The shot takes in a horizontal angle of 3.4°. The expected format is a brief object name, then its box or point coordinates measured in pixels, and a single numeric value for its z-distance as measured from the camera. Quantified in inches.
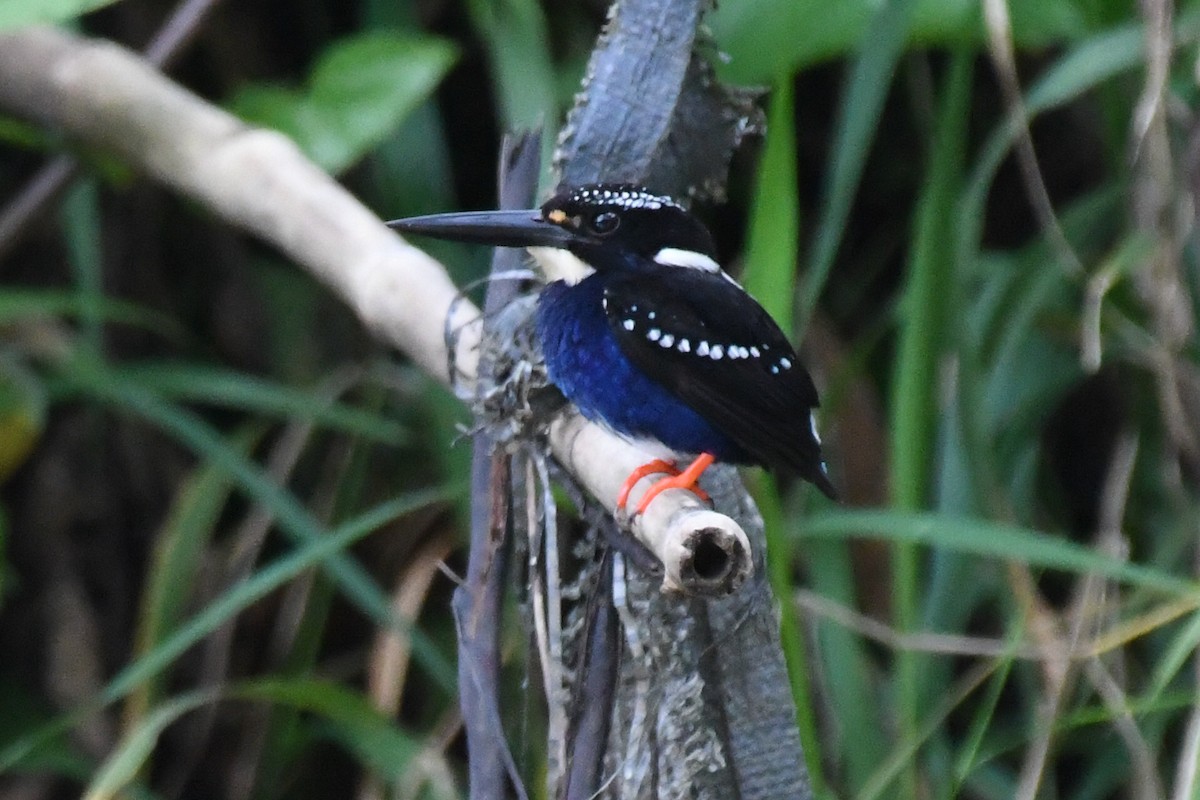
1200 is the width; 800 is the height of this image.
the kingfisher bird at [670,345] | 160.3
